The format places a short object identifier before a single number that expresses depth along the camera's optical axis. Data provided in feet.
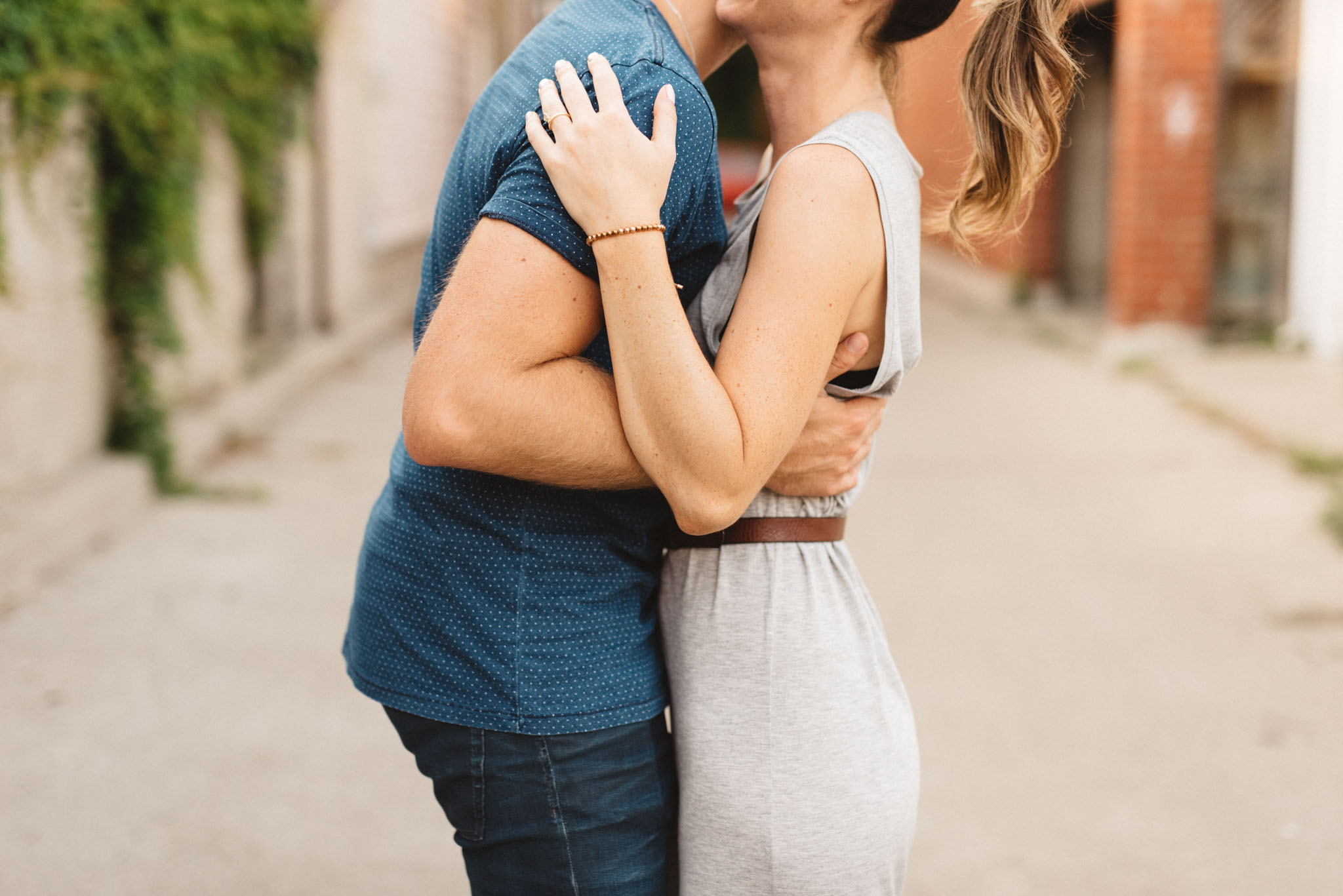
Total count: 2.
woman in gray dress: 4.14
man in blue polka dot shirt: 4.12
